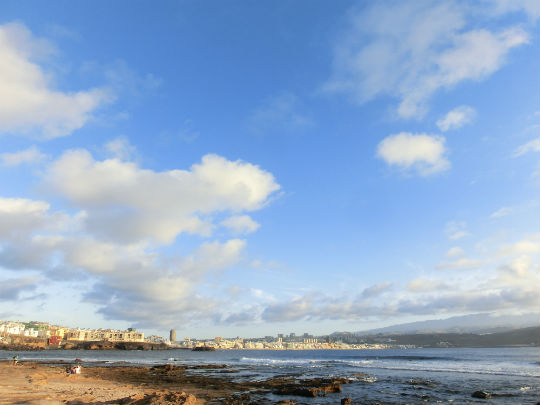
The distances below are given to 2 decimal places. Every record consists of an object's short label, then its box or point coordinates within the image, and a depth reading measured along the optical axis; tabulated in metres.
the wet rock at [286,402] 23.88
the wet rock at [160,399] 20.50
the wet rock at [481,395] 28.47
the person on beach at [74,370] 40.91
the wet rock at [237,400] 23.61
